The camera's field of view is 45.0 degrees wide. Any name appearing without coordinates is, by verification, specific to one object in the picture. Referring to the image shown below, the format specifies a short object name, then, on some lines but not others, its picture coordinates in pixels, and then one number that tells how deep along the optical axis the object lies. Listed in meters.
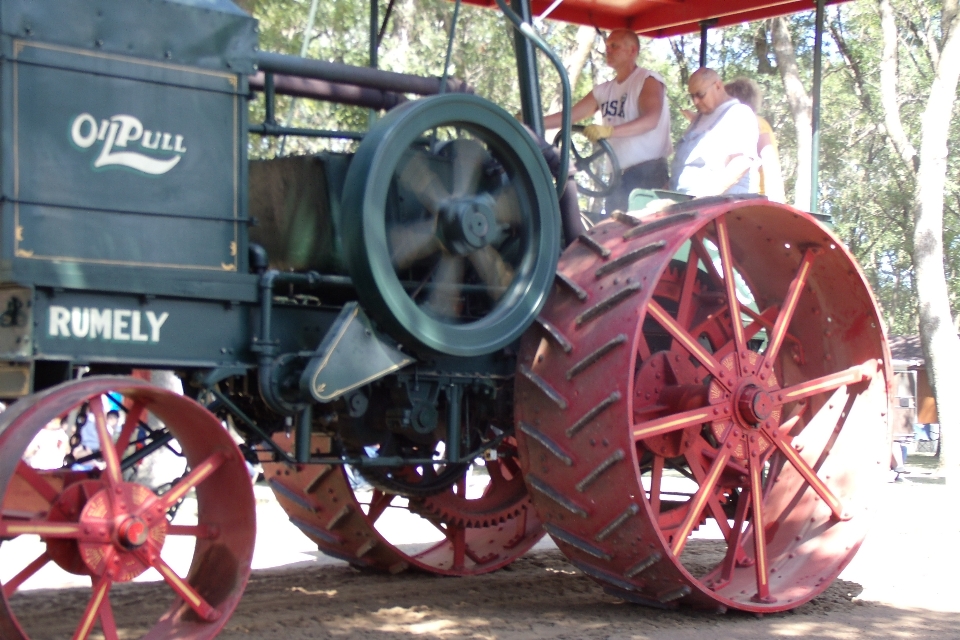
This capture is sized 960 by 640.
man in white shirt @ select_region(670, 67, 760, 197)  5.91
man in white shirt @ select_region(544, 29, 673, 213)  6.02
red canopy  6.24
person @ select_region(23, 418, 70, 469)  9.20
